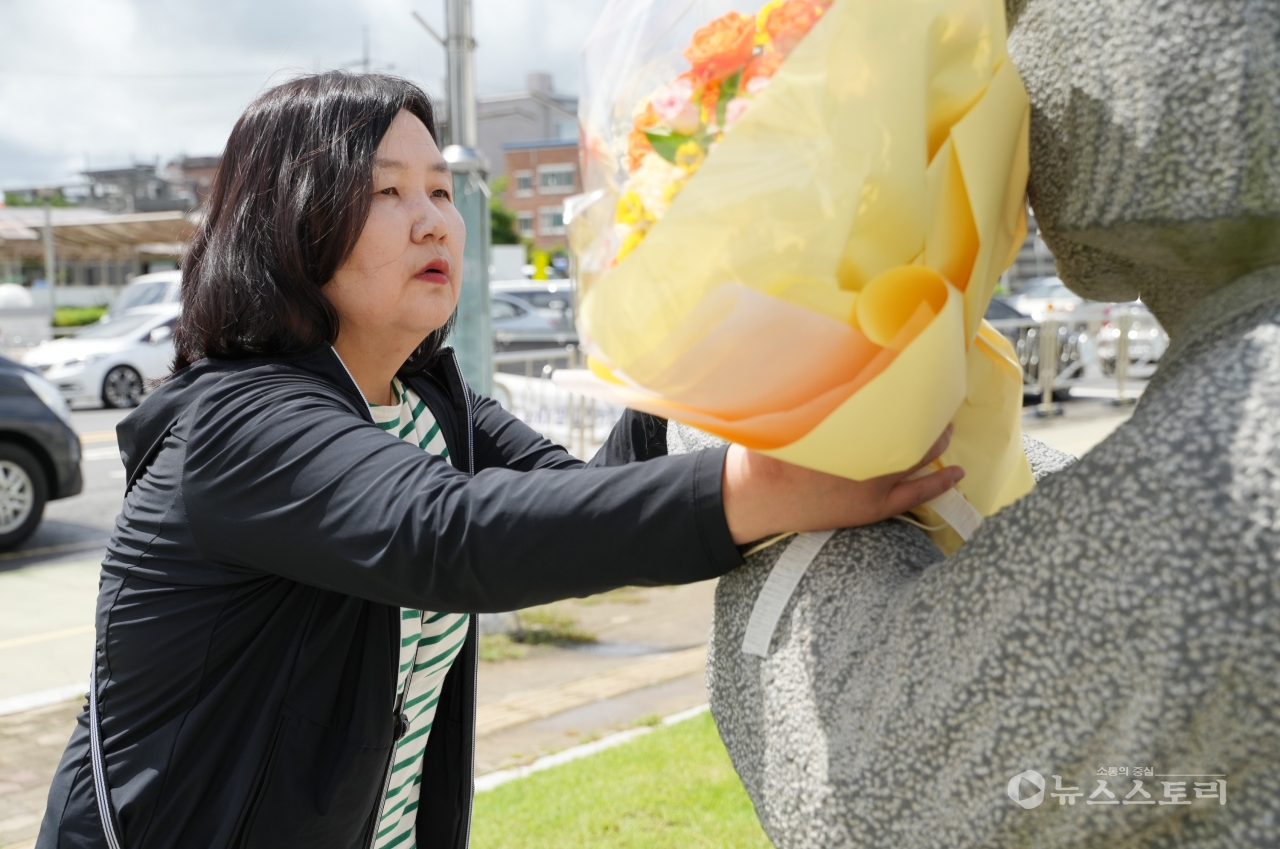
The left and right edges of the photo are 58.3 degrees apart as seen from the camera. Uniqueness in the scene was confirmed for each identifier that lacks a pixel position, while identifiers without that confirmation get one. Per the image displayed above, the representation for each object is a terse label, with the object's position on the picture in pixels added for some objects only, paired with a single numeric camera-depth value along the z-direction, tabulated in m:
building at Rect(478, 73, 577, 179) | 68.12
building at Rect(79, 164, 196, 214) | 56.88
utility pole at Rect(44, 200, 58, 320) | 29.69
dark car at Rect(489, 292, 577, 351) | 17.88
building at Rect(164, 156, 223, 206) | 78.07
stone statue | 0.87
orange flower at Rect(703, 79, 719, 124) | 1.06
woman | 1.21
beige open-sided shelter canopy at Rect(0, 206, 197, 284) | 32.44
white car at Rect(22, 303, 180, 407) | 14.80
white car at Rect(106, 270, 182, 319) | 17.11
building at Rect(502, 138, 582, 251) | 60.09
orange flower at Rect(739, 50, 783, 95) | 1.03
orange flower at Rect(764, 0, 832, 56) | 1.01
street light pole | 5.40
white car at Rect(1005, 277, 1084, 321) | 20.59
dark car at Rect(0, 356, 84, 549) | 7.57
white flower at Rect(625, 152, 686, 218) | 1.06
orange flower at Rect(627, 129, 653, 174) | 1.10
